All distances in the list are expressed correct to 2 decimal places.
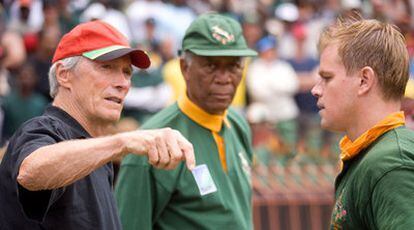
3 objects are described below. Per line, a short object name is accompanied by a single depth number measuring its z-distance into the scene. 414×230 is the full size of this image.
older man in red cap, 7.09
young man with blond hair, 7.24
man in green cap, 10.58
